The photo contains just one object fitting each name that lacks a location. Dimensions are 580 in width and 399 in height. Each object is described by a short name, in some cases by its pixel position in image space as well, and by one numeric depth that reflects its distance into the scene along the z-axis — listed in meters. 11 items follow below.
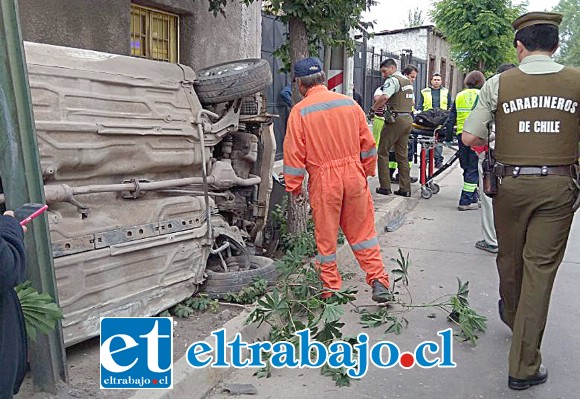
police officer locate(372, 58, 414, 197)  9.19
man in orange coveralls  4.68
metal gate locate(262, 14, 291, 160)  10.75
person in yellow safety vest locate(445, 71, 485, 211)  8.62
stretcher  10.03
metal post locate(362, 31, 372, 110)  16.73
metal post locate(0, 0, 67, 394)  3.01
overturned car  3.73
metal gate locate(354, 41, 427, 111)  16.64
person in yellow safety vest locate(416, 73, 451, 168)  12.31
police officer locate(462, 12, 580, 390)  3.61
